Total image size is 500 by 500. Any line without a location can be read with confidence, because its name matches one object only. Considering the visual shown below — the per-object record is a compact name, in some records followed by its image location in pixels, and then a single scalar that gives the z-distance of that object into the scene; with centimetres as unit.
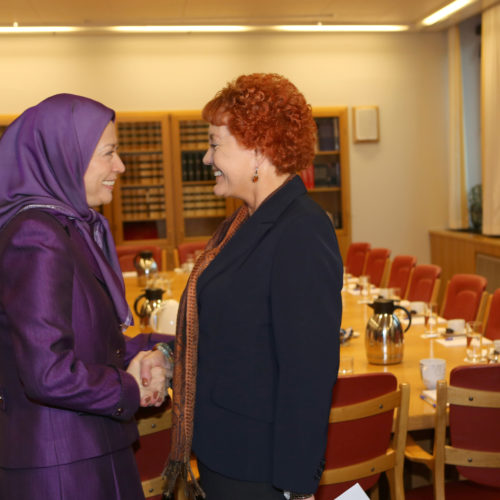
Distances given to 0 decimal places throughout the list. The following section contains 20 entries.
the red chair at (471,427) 249
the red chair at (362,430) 236
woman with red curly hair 173
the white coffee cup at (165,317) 387
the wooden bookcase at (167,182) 842
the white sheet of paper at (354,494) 164
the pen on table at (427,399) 276
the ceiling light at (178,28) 784
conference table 271
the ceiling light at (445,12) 744
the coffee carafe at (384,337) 335
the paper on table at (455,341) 375
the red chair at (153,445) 226
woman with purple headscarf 160
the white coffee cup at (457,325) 399
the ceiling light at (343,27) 802
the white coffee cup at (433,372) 295
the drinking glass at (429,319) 408
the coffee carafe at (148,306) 433
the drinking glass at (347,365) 307
